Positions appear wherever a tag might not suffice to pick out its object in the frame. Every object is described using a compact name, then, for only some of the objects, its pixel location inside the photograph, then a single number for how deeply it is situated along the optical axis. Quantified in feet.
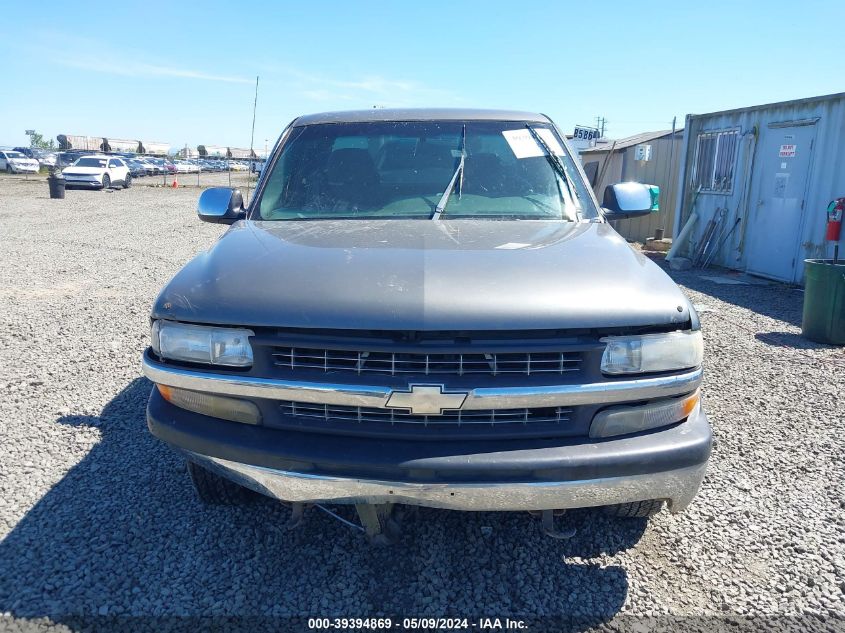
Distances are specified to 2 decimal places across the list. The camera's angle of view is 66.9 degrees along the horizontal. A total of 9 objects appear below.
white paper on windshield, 12.16
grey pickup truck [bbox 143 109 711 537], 7.18
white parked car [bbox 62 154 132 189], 102.22
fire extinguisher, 27.48
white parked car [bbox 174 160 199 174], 200.36
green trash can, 20.84
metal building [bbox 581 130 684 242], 49.24
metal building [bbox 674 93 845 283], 29.58
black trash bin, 82.43
